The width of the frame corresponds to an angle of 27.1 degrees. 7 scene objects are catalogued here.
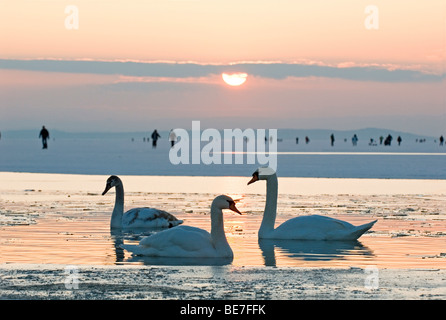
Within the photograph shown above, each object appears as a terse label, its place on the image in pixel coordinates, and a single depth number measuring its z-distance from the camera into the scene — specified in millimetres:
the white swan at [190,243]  12242
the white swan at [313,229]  14477
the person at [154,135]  73081
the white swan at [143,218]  16391
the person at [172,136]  70356
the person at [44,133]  65525
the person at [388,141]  97412
